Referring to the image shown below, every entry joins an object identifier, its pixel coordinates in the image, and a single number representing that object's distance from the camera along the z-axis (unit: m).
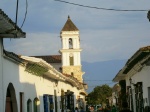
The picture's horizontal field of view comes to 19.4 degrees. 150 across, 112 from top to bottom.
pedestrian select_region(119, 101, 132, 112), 13.50
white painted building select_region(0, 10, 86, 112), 12.80
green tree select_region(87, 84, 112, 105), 83.12
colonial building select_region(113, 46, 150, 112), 17.41
